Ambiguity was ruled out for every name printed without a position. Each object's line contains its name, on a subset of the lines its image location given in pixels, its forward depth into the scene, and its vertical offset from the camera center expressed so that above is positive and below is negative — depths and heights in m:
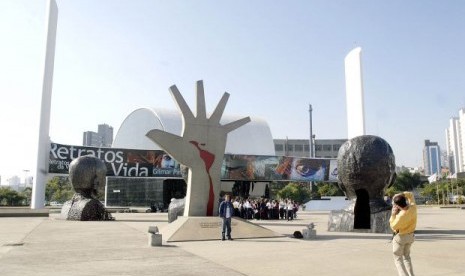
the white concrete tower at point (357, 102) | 53.62 +11.69
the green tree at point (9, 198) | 64.12 -0.44
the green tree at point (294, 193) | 64.44 +0.36
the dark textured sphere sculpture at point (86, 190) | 24.53 +0.30
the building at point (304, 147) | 114.06 +12.73
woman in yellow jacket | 6.17 -0.58
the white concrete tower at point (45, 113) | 37.81 +7.35
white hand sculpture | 14.95 +1.50
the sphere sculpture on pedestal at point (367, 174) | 15.66 +0.78
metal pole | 83.14 +11.55
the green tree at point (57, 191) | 85.56 +0.83
